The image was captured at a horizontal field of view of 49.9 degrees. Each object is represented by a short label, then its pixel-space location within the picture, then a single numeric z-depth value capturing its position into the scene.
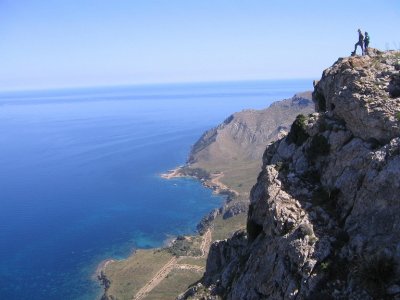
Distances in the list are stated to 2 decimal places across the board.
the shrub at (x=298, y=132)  38.85
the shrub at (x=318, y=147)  34.69
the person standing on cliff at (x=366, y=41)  46.09
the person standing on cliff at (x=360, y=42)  45.96
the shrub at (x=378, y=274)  22.86
